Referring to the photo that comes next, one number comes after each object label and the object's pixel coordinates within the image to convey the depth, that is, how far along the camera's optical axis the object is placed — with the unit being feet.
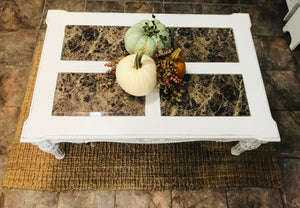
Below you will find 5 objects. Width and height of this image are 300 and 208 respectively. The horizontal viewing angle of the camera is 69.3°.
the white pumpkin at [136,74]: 3.25
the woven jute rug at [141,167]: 5.02
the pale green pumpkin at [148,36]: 3.62
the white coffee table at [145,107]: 3.59
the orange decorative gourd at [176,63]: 3.41
